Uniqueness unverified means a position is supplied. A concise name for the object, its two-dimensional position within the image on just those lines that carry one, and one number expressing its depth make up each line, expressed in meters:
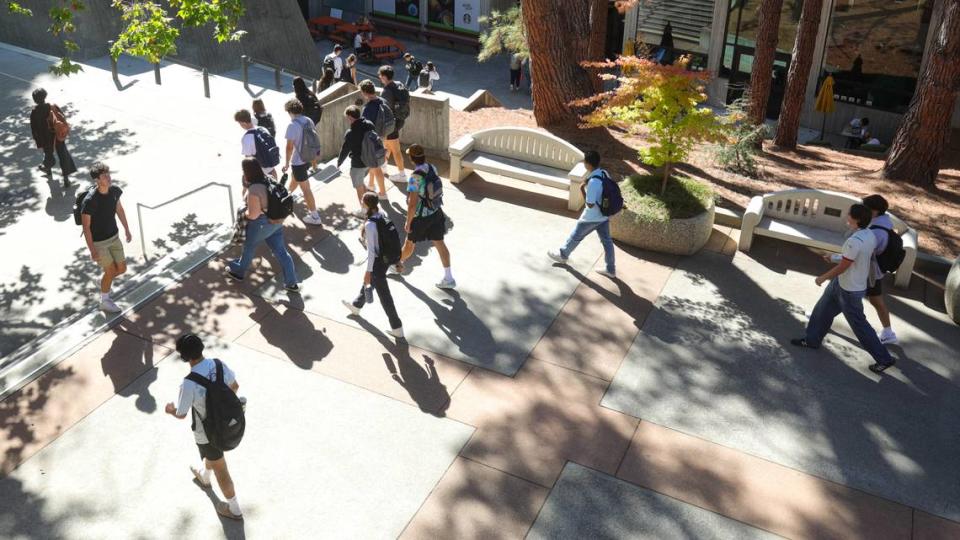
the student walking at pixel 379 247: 8.77
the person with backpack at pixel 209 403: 6.36
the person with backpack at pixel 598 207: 10.23
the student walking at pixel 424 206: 9.75
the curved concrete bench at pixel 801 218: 11.09
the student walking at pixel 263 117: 11.60
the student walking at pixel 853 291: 8.52
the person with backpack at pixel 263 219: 9.49
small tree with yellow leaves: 11.02
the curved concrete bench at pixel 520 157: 12.75
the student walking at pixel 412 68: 21.79
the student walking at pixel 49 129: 12.40
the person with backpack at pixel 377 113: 12.21
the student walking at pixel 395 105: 13.06
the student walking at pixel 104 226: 9.07
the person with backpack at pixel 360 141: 11.52
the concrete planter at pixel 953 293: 9.87
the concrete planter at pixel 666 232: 11.20
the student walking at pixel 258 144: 11.01
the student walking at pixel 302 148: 11.39
